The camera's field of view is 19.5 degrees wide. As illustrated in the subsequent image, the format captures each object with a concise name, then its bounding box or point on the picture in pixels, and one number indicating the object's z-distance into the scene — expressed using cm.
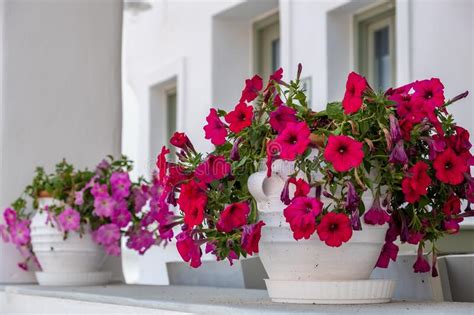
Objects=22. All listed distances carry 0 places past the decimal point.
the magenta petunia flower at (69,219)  412
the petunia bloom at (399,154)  259
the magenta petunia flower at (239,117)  272
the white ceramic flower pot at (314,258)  268
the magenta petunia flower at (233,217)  266
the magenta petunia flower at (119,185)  415
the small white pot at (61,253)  418
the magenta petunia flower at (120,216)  415
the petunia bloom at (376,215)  264
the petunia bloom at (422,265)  280
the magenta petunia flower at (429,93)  264
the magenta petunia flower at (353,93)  262
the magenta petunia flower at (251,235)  266
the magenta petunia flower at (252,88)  281
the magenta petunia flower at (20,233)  426
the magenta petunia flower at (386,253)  276
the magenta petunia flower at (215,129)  278
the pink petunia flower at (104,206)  412
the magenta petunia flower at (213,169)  271
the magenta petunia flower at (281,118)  267
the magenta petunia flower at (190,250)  276
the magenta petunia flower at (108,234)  415
